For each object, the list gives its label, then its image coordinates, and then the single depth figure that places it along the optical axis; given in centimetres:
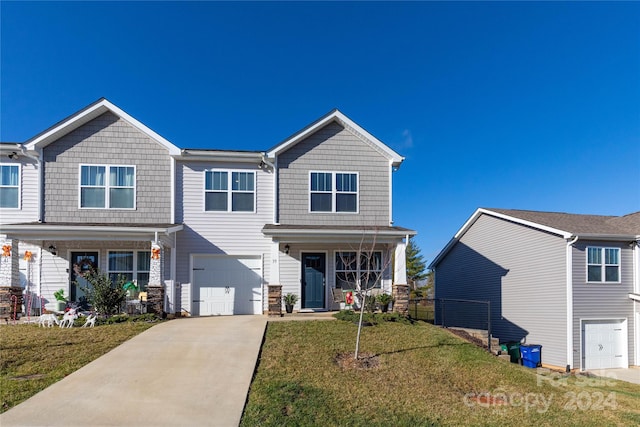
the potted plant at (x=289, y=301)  1334
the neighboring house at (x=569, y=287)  1438
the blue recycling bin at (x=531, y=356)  1462
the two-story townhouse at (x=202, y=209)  1321
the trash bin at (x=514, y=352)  1488
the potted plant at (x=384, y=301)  1304
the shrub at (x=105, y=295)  1148
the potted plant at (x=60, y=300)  1281
